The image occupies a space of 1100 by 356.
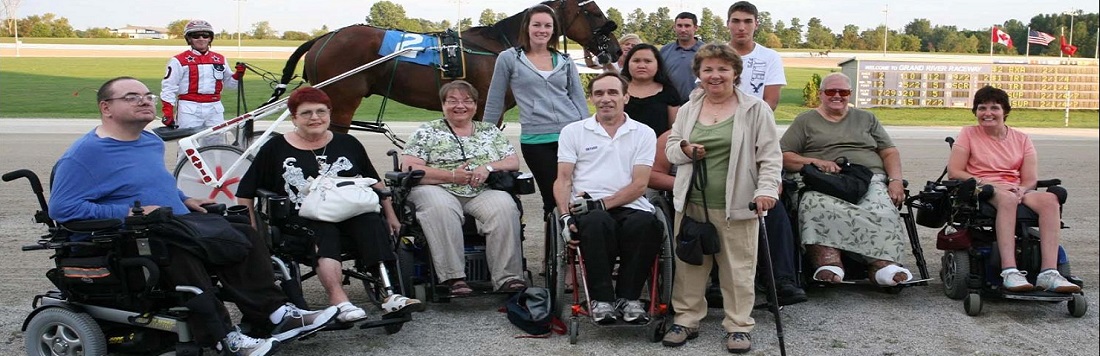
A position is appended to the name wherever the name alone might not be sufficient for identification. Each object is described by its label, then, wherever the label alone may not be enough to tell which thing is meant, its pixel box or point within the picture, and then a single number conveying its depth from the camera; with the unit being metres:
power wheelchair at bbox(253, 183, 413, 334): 4.92
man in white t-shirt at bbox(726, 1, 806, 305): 6.49
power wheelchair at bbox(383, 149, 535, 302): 5.52
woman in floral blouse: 5.50
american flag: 28.73
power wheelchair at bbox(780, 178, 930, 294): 5.87
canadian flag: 33.31
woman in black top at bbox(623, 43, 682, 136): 5.90
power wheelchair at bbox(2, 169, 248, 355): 4.26
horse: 9.21
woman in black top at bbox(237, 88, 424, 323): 5.06
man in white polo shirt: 4.99
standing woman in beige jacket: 4.82
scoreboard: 26.08
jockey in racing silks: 7.75
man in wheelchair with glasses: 4.33
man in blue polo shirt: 6.69
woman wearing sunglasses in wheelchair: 5.77
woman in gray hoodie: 6.06
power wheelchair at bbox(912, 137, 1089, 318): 5.64
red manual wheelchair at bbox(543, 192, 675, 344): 5.02
